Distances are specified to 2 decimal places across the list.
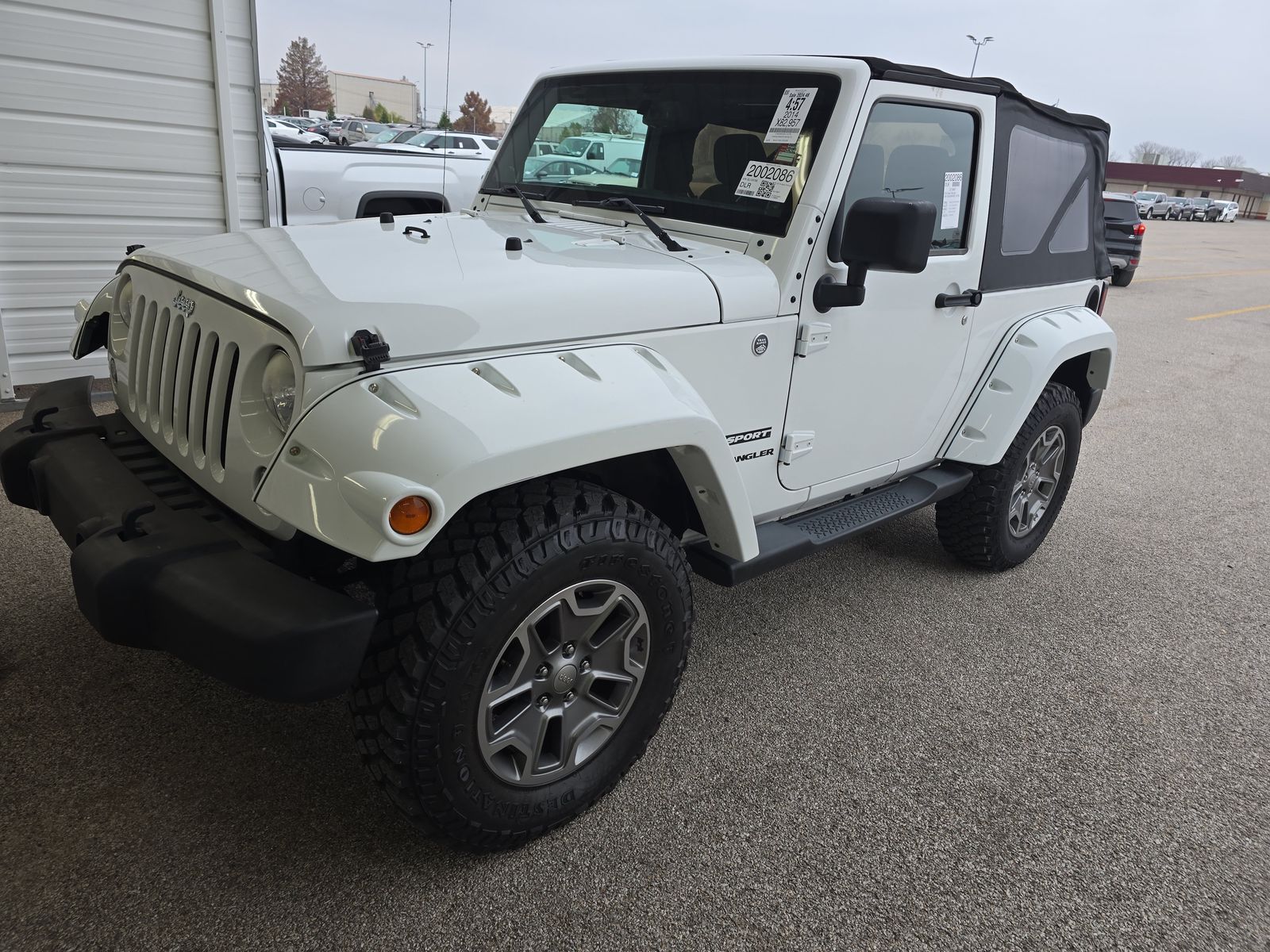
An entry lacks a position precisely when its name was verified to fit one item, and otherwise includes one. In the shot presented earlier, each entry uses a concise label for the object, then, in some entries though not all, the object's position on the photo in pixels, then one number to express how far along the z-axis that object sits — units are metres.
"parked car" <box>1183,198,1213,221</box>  45.69
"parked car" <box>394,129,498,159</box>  12.72
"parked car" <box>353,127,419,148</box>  16.19
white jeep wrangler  1.79
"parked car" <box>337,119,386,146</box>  18.08
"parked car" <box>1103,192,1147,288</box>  14.16
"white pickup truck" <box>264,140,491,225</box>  6.68
